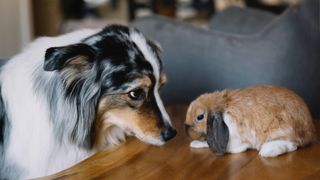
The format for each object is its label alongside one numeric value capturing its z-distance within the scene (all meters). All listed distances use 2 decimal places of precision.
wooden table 1.03
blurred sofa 1.73
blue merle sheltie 1.29
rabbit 1.11
